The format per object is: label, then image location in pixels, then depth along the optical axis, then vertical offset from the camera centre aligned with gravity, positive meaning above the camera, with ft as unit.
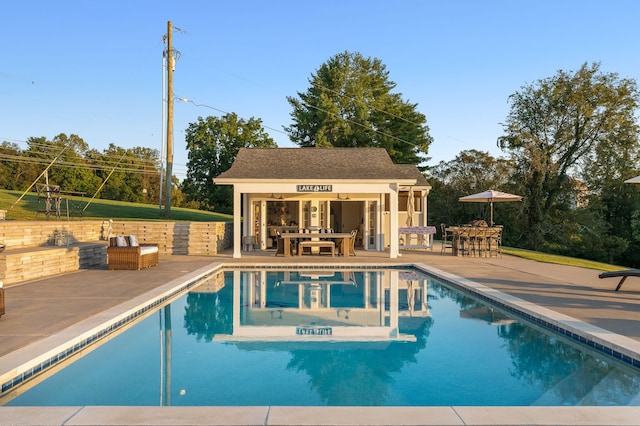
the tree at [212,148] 104.99 +16.83
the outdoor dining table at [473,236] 53.72 -1.26
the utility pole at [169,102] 67.92 +17.41
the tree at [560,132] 97.76 +19.65
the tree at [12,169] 132.46 +15.89
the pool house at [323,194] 51.93 +3.82
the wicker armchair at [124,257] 38.96 -2.64
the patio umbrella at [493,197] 56.66 +3.35
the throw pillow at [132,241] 40.14 -1.38
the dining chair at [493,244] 54.39 -2.18
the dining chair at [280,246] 53.83 -2.40
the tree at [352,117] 114.73 +26.38
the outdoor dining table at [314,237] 52.65 -1.36
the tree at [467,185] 108.88 +9.32
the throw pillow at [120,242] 39.40 -1.43
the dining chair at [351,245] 54.90 -2.39
